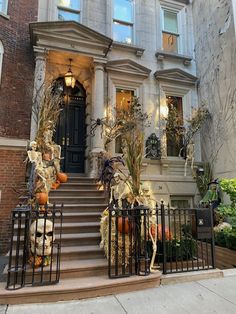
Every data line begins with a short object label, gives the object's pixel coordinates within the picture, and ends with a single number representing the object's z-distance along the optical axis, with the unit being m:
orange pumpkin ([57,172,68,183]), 6.26
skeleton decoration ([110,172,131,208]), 4.37
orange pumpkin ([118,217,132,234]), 4.05
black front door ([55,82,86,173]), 7.82
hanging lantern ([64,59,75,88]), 7.79
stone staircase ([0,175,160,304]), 3.23
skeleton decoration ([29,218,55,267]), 3.62
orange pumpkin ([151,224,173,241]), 4.42
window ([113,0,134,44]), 9.12
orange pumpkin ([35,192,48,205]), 4.60
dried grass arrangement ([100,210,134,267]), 3.99
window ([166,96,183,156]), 8.88
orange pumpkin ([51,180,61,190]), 6.04
